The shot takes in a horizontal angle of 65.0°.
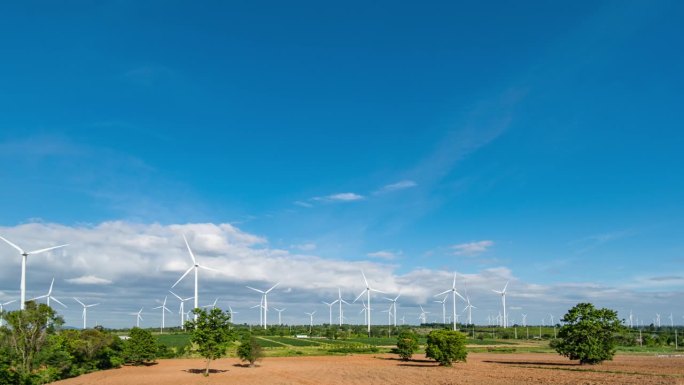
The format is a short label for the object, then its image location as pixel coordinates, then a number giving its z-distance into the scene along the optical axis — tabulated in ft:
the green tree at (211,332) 269.85
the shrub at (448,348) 311.88
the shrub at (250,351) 330.75
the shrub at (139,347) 334.65
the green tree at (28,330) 217.77
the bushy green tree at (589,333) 281.17
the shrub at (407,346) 378.53
